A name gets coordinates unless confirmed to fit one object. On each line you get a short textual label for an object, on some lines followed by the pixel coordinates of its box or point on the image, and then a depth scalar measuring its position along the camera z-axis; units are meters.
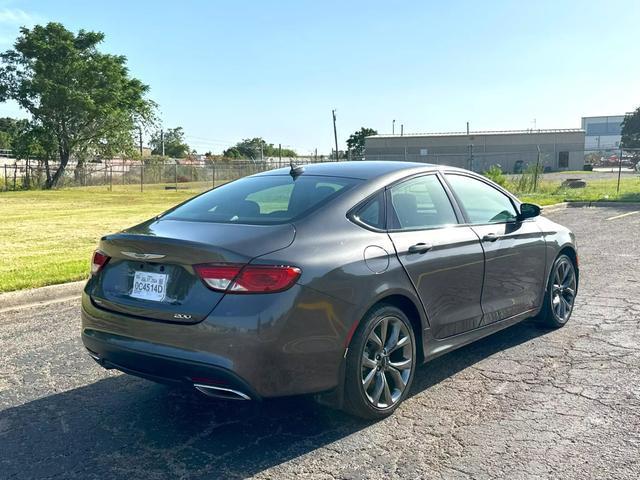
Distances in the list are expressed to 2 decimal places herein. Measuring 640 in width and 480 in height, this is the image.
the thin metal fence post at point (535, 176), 24.25
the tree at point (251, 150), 87.04
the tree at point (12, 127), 38.36
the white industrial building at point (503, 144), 67.00
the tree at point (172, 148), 96.54
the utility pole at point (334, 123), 50.91
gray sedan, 3.24
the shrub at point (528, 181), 24.28
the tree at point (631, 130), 88.25
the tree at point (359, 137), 85.03
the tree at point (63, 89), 36.97
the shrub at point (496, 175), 21.48
